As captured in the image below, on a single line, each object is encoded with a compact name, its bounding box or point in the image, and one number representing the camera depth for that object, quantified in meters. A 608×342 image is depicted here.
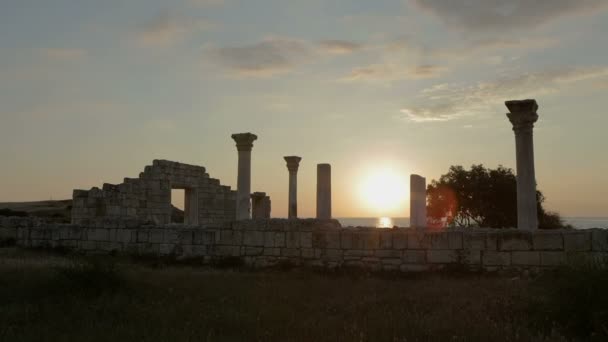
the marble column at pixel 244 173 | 19.11
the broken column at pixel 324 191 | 19.12
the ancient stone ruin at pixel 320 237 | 11.32
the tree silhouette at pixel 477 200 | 31.73
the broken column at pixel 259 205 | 29.61
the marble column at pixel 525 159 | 13.34
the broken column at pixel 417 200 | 16.05
